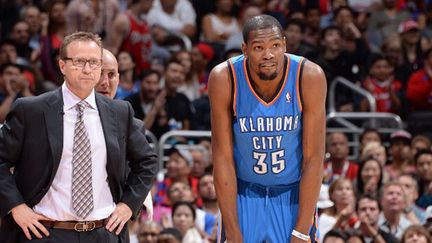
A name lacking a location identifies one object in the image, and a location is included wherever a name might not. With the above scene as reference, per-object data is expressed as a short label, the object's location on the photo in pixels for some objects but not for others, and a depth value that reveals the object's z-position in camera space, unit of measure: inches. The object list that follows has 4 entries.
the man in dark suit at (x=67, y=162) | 446.6
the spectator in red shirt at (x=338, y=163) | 902.3
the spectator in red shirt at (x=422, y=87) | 1033.6
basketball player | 496.0
